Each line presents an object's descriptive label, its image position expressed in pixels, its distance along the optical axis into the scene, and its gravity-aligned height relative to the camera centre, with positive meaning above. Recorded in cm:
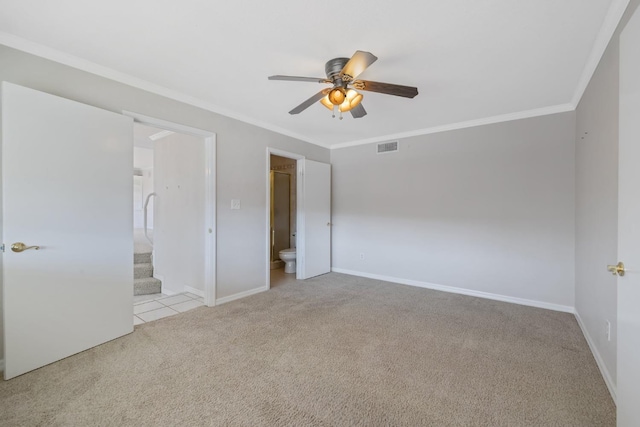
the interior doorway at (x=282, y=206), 563 +9
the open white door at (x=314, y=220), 445 -17
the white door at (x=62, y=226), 184 -12
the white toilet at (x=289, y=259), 492 -90
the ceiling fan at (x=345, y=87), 197 +98
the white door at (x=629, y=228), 109 -7
